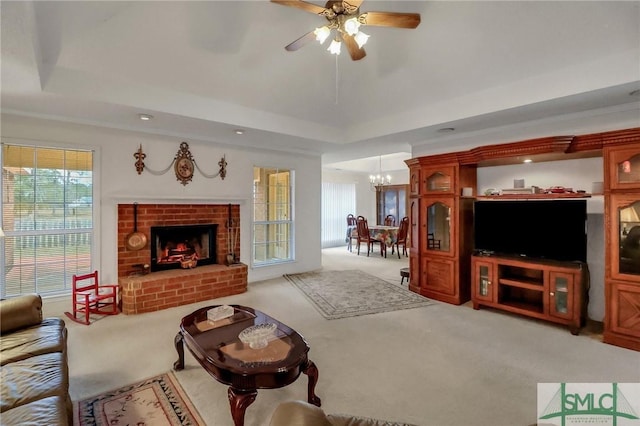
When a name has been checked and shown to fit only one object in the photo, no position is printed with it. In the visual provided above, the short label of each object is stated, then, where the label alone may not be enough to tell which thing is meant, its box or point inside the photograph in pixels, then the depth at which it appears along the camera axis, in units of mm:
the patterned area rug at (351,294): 3867
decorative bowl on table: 1971
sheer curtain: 9586
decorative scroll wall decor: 4352
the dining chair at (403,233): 7491
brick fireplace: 3711
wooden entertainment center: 2850
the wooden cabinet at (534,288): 3172
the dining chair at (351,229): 8797
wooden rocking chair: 3420
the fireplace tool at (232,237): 4836
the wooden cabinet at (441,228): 4070
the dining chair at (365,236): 7844
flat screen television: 3258
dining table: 7720
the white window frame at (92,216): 3354
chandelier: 9216
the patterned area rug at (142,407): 1854
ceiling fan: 1907
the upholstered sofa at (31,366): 1337
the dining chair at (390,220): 9461
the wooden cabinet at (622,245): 2801
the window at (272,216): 5367
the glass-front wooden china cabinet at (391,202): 9477
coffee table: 1679
